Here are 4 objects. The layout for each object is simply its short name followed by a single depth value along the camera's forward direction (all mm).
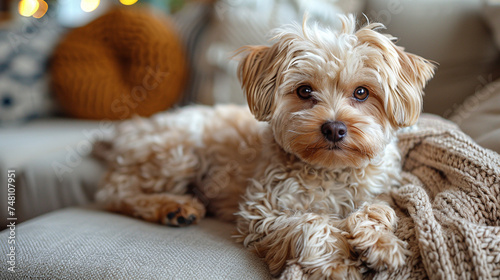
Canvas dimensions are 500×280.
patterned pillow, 1026
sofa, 645
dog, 612
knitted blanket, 567
